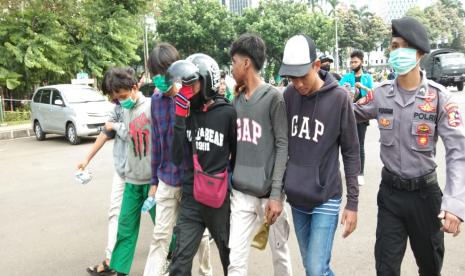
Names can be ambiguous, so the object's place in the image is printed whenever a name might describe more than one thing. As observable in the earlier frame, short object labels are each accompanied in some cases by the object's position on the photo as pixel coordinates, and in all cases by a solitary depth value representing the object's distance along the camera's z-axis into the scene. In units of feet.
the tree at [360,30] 208.23
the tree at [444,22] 244.22
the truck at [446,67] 81.76
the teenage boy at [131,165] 11.89
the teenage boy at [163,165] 10.62
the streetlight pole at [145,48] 97.45
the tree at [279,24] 117.39
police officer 8.63
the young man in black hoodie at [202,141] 9.33
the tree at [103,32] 65.36
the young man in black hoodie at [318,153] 8.73
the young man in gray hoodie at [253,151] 9.24
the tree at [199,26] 111.65
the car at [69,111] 40.65
